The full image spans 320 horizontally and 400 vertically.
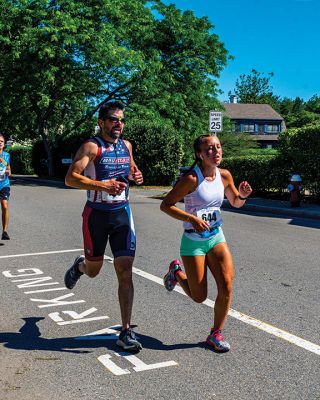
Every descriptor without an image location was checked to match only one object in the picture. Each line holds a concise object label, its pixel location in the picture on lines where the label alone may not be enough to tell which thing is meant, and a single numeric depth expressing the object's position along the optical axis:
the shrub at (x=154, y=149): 26.06
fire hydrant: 15.64
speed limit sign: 16.69
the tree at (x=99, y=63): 27.34
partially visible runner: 9.66
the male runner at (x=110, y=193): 4.36
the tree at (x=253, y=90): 102.94
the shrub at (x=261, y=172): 17.97
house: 82.94
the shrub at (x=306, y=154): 16.30
